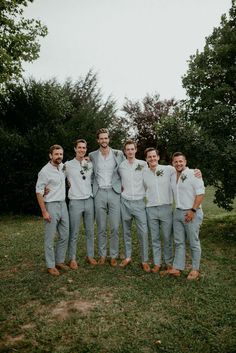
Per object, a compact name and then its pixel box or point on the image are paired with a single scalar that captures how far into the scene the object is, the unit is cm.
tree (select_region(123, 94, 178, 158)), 2641
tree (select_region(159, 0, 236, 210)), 884
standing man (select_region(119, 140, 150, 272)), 659
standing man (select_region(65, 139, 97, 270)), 668
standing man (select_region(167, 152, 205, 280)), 604
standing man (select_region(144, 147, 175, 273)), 636
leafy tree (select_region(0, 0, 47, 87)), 1205
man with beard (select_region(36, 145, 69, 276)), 637
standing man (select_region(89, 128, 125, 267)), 674
